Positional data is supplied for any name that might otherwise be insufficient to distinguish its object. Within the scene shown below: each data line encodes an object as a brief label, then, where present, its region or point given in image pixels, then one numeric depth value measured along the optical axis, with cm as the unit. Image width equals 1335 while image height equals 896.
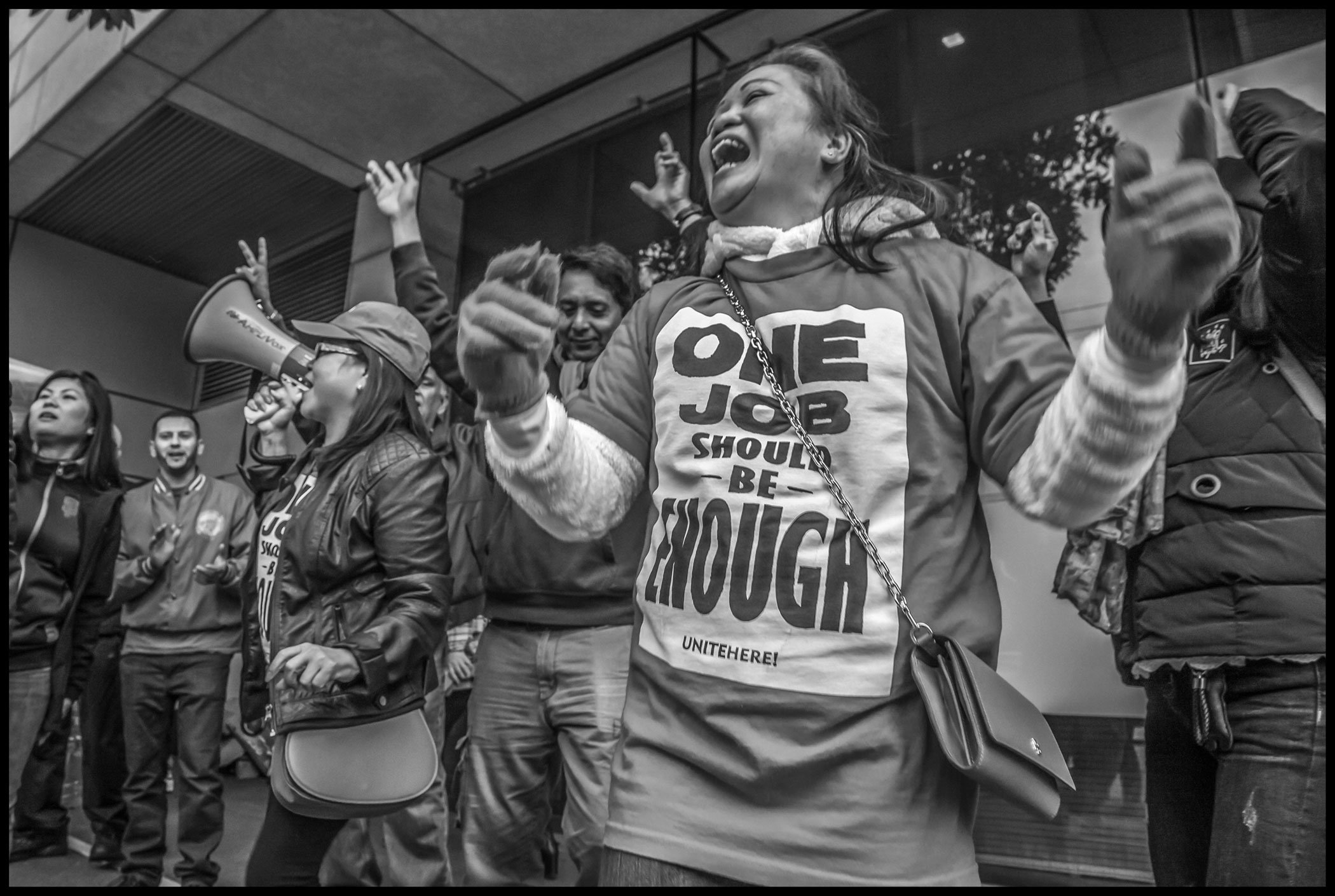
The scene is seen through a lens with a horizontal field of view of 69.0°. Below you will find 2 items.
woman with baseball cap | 230
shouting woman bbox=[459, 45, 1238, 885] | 116
